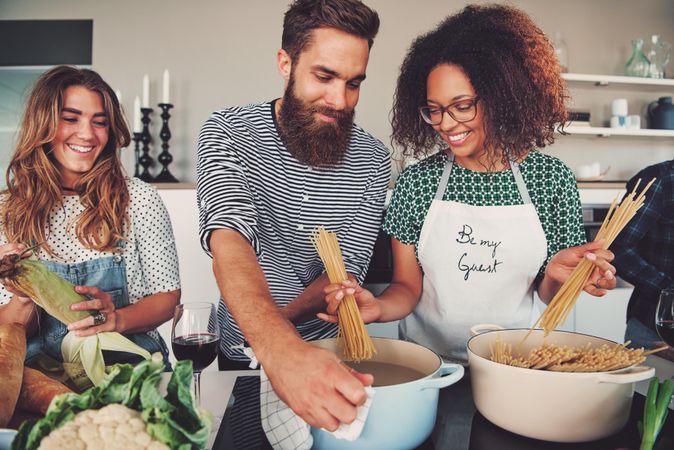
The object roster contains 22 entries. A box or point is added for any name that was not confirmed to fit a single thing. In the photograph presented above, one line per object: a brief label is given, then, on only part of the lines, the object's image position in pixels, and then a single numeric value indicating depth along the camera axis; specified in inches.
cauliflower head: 19.7
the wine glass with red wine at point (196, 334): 33.2
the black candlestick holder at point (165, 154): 119.9
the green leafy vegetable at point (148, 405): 20.8
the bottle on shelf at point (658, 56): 135.3
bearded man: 44.0
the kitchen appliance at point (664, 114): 135.3
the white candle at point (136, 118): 115.5
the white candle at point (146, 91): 114.3
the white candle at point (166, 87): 115.2
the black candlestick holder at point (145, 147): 119.3
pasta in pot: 28.4
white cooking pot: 26.1
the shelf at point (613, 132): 129.2
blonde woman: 55.6
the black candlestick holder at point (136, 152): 119.6
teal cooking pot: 25.0
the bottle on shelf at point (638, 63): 134.3
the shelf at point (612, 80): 127.8
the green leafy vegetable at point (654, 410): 25.2
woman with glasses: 50.6
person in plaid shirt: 68.5
